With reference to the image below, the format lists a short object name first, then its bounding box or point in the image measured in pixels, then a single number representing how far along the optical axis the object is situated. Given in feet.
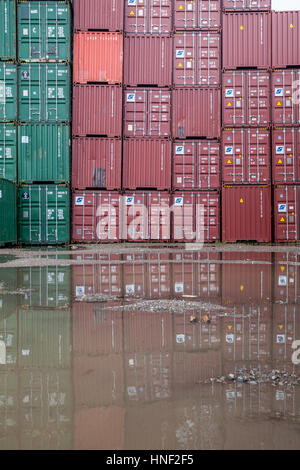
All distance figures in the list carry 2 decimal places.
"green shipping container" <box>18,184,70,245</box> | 72.49
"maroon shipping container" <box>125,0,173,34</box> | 75.15
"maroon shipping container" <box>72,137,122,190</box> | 74.02
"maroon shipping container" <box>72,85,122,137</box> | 73.97
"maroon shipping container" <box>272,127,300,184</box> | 74.59
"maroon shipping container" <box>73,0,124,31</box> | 74.38
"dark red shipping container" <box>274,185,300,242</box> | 74.74
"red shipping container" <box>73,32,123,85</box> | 74.02
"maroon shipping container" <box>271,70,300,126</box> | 74.43
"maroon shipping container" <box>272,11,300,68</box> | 74.18
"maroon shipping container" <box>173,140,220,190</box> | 75.00
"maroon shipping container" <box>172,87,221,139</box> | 75.15
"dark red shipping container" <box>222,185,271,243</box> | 74.69
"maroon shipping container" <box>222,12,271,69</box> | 74.74
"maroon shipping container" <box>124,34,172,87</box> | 74.84
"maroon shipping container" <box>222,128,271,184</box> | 74.59
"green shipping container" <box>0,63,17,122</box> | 71.67
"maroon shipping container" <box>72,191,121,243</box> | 74.18
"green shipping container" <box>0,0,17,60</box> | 71.51
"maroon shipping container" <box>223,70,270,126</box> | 74.74
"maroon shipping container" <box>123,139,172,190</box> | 74.59
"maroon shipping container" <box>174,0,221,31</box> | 75.25
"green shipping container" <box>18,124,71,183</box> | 72.38
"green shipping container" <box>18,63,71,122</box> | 72.33
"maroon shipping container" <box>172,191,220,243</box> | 75.41
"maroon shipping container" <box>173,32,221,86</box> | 75.15
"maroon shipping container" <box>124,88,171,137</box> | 74.74
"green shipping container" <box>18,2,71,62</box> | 72.18
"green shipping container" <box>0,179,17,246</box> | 61.97
